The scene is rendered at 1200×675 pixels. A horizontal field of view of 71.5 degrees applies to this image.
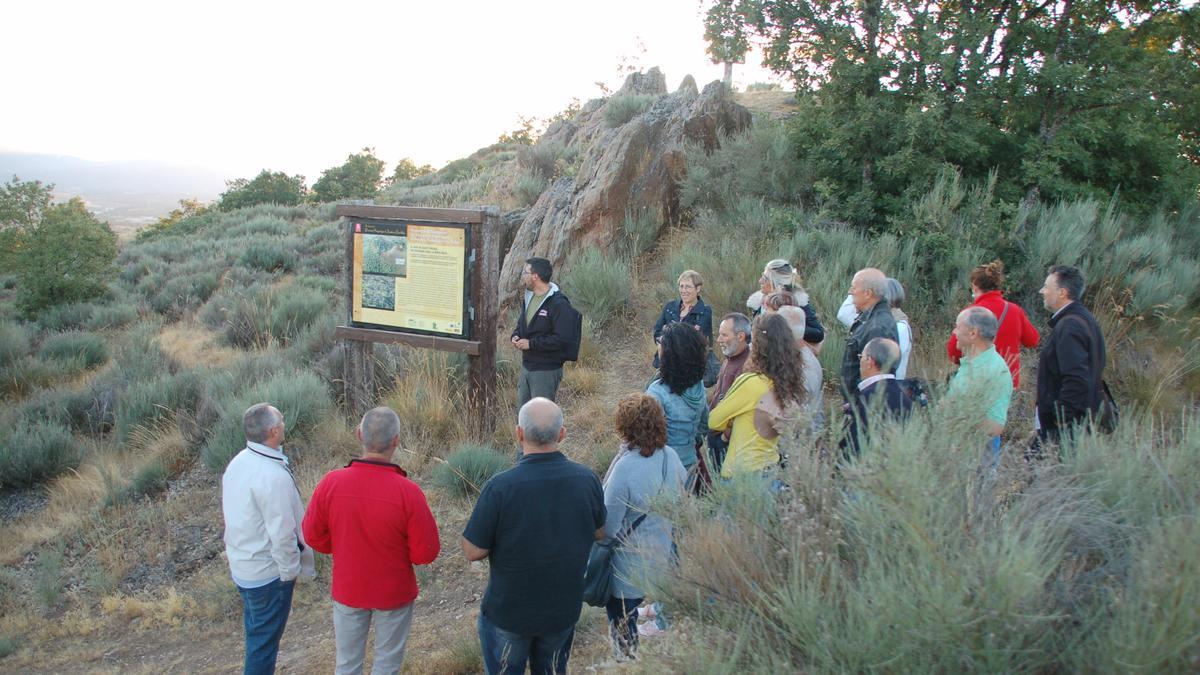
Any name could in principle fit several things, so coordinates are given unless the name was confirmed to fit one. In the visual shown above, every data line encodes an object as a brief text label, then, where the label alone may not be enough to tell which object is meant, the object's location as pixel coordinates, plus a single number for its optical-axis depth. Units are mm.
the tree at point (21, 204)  17266
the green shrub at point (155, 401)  9844
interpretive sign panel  7754
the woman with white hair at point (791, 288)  6457
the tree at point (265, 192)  30000
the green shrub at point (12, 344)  13000
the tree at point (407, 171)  33875
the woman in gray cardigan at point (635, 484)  4090
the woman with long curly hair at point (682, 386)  4824
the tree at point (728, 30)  11852
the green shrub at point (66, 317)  15531
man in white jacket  4453
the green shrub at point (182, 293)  16422
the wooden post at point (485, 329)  7633
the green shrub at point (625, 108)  16234
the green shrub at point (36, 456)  9094
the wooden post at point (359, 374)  8531
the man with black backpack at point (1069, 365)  5312
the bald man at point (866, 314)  5664
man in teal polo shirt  4691
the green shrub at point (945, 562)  2439
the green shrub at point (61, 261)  16266
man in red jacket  4066
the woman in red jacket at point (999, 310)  6199
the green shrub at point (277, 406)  8352
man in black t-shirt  3756
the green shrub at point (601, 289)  10312
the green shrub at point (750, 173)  12008
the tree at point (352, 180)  30969
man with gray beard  5367
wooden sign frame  7621
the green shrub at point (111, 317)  15367
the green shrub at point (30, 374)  12211
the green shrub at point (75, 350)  13172
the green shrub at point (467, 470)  7156
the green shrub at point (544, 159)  16734
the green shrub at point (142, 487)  8062
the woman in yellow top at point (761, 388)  4582
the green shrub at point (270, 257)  19031
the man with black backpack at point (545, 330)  7066
